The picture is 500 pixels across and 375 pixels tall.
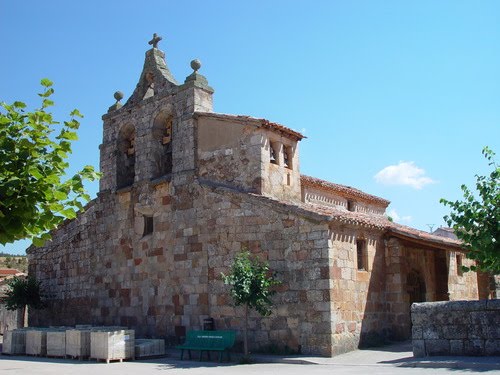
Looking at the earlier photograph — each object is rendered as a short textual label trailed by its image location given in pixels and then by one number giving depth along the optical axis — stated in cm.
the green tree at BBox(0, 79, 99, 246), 673
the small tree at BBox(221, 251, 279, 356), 1445
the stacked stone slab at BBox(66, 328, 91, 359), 1617
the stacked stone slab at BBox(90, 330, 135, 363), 1531
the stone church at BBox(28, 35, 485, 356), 1519
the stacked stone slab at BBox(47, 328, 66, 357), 1675
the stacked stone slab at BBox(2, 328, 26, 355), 1797
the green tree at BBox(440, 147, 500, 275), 1272
